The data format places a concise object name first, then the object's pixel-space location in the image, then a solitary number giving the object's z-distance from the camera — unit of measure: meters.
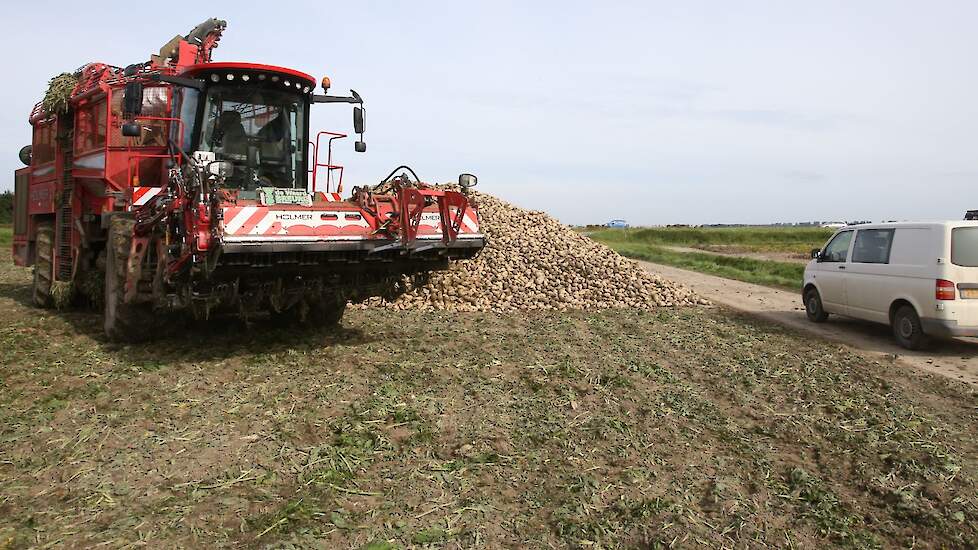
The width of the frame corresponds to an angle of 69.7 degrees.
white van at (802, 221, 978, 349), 8.98
